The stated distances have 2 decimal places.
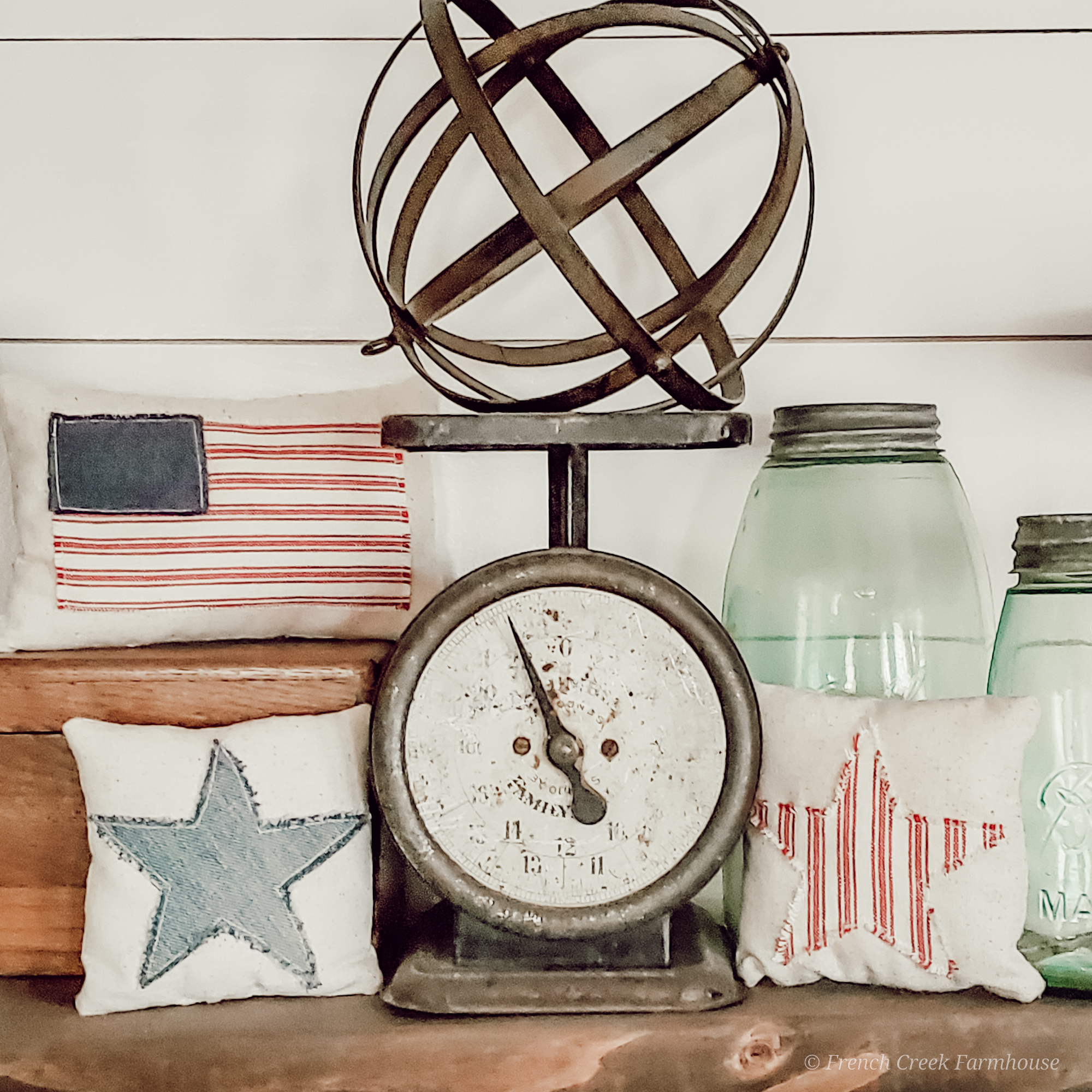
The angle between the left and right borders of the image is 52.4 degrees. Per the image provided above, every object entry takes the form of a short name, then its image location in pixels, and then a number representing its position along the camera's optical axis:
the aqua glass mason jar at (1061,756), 0.97
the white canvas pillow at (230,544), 1.12
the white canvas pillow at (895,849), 0.88
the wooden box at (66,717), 0.97
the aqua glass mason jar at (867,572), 1.09
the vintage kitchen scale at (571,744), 0.88
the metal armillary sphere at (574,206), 0.84
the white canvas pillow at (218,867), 0.89
